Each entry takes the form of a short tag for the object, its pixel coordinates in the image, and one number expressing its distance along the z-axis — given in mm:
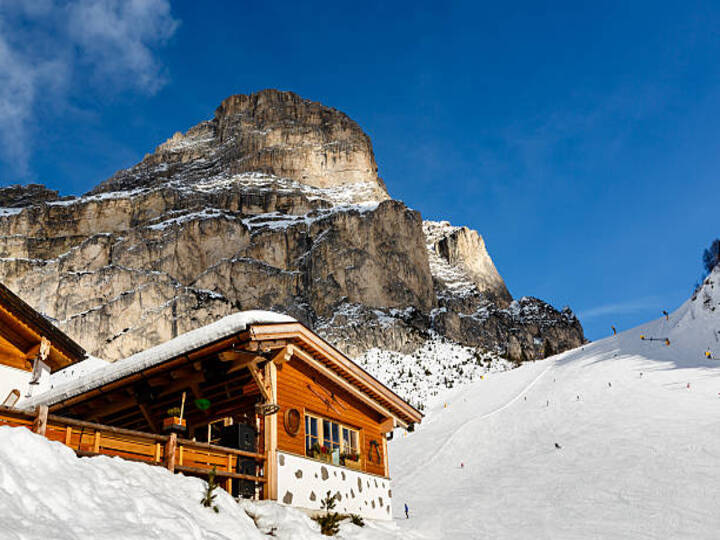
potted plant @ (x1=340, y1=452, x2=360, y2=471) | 13395
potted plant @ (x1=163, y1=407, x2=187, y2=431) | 9591
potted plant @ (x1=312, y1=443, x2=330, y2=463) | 12045
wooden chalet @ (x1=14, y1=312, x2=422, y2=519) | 9133
